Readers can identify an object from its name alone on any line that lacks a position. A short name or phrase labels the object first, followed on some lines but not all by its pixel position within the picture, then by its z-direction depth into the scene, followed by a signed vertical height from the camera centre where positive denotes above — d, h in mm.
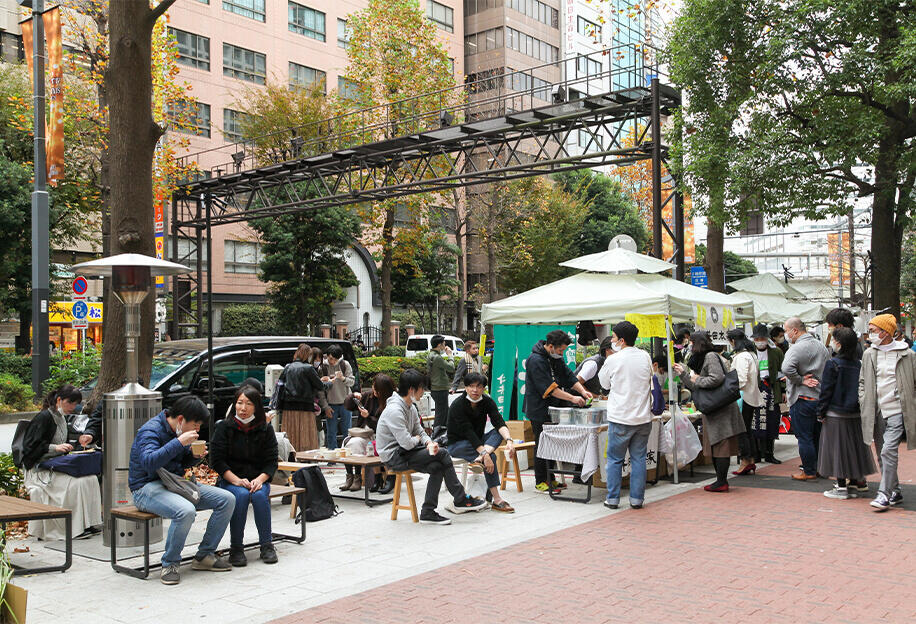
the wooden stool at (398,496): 8180 -1765
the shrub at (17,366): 23312 -1161
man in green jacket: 15305 -961
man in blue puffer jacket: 6258 -1271
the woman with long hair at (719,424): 9625 -1267
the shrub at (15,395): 20797 -1785
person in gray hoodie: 8125 -1225
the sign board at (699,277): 20422 +967
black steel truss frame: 17406 +4337
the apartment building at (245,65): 40125 +13234
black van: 12375 -637
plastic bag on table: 10352 -1549
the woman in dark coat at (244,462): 6664 -1155
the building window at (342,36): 46844 +16062
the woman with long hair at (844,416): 8820 -1088
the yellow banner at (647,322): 10789 -66
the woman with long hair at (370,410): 9344 -1118
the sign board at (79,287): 18995 +847
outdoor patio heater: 7379 -870
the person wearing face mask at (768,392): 11711 -1123
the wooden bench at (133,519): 6309 -1579
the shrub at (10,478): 8625 -1610
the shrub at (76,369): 15117 -926
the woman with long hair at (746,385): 10484 -896
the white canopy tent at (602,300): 10484 +226
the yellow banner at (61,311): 29072 +470
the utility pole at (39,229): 14055 +1621
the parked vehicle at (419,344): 35000 -1032
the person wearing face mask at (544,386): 9664 -800
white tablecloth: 9188 -1440
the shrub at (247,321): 39156 +37
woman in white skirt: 7672 -1440
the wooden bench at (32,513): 6062 -1414
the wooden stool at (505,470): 9742 -1805
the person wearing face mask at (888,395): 8234 -816
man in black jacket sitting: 8633 -1144
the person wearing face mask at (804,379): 10297 -812
